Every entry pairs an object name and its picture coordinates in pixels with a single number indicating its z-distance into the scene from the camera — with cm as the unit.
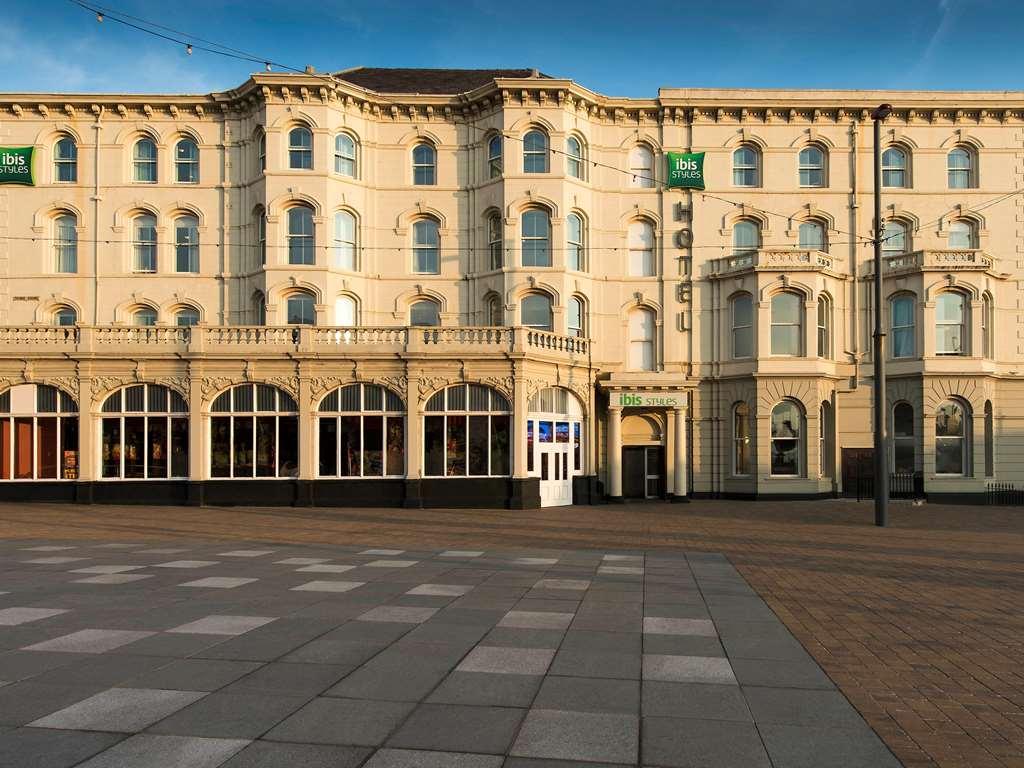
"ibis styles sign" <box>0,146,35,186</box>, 3194
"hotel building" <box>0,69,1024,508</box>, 3112
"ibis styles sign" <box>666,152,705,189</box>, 3275
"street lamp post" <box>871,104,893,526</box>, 2084
